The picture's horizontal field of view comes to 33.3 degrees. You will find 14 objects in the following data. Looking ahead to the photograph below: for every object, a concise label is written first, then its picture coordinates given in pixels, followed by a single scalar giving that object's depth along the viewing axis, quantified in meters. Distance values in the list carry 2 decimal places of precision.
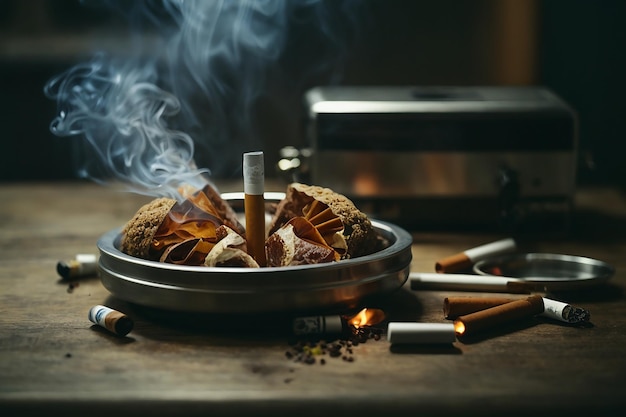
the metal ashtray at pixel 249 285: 0.54
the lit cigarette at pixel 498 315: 0.56
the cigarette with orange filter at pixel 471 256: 0.68
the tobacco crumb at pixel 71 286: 0.65
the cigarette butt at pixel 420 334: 0.54
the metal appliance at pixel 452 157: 0.79
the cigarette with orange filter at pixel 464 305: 0.58
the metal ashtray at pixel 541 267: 0.67
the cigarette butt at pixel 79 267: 0.67
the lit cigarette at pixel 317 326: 0.55
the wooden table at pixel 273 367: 0.48
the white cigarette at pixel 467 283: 0.63
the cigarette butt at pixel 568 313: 0.57
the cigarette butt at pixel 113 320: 0.56
